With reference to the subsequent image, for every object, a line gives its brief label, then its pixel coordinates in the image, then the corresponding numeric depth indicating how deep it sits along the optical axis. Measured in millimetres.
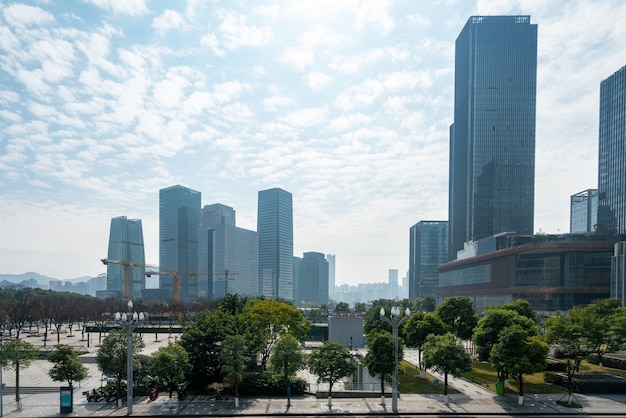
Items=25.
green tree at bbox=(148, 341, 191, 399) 30609
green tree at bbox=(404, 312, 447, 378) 43938
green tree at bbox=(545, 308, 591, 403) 33694
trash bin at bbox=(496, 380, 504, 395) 33522
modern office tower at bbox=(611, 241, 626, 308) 77312
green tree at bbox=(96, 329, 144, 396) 31609
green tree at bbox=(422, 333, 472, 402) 31969
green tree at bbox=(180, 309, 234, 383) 34312
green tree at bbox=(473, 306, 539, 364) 38500
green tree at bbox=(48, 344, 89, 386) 31391
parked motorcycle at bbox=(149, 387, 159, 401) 32062
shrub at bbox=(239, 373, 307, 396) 33500
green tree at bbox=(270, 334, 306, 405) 32562
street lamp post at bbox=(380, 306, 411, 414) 29250
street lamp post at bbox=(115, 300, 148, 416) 28969
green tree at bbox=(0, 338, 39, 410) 30531
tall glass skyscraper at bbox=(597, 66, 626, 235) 121688
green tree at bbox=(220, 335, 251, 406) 30847
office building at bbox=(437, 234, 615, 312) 91688
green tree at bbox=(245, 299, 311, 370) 44591
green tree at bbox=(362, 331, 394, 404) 31812
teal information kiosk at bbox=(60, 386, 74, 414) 29109
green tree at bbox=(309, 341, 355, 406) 30969
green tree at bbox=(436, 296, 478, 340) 51531
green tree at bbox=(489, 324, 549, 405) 30688
